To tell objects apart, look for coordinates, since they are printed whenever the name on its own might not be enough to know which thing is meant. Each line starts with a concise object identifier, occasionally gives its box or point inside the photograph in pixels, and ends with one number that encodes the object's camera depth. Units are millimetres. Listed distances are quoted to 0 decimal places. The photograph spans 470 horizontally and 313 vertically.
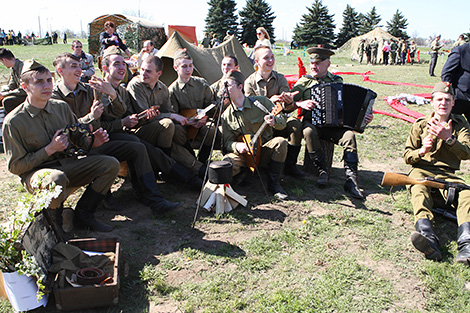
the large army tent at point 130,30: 20938
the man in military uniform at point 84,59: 9688
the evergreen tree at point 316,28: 45969
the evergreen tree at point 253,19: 44531
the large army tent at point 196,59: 8930
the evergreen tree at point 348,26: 49312
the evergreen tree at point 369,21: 49688
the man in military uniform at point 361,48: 28306
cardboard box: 2695
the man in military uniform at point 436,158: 3467
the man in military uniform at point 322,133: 4906
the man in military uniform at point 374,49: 27781
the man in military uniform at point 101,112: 4070
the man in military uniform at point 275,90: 5266
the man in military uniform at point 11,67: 6887
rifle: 3826
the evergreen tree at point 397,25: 50281
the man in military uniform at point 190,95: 5355
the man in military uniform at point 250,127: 4723
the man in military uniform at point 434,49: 18312
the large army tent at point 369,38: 30106
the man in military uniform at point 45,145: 3391
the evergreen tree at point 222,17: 44031
